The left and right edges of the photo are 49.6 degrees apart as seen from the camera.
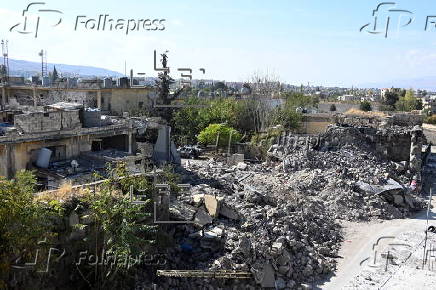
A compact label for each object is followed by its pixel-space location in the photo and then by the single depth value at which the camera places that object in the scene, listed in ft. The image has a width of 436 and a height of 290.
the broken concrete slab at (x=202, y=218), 44.42
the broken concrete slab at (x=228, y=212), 48.78
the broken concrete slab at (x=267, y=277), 40.57
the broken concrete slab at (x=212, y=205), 47.66
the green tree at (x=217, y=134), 104.17
